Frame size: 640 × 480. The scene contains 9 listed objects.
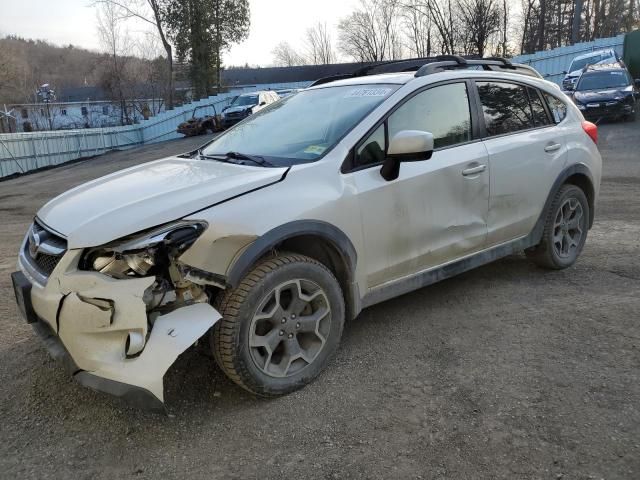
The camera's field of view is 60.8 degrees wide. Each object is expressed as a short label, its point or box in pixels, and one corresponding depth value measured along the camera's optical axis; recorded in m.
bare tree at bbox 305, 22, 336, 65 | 62.94
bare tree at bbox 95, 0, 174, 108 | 33.91
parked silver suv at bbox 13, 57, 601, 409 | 2.59
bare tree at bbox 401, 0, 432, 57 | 41.62
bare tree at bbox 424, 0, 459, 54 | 38.50
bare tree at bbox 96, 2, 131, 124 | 38.95
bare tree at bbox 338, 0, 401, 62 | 52.78
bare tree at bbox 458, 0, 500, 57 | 35.06
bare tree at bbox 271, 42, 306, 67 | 65.94
